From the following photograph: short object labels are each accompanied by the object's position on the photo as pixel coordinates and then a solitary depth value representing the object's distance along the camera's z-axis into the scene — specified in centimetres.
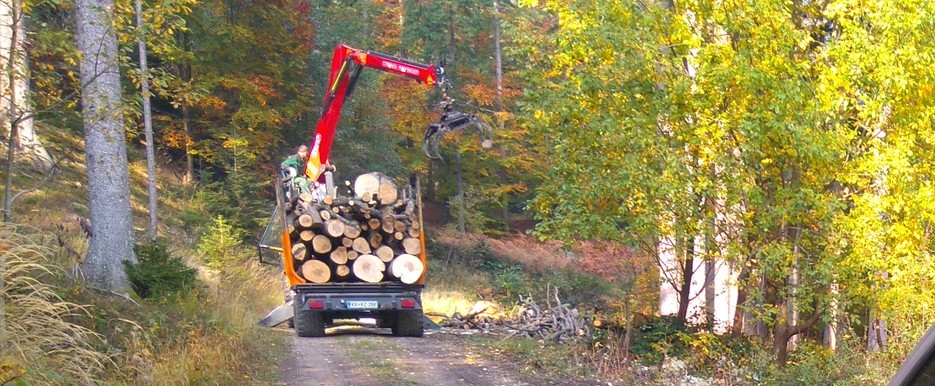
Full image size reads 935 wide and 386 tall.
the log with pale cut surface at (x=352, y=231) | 1413
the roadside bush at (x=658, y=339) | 1279
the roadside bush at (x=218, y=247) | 2036
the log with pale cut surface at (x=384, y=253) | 1413
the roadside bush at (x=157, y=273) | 1251
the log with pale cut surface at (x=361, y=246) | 1413
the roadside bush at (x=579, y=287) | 2285
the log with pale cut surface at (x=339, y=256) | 1405
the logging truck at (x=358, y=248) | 1392
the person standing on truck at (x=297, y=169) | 1511
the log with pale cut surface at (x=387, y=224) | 1437
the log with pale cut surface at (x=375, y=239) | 1427
